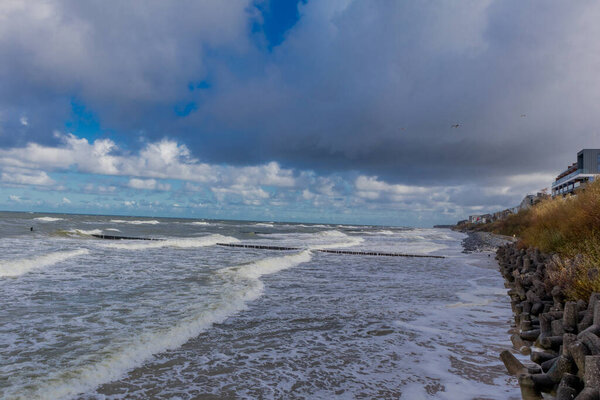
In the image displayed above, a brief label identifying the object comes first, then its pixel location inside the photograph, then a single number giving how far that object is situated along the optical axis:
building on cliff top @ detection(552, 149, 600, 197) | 69.38
